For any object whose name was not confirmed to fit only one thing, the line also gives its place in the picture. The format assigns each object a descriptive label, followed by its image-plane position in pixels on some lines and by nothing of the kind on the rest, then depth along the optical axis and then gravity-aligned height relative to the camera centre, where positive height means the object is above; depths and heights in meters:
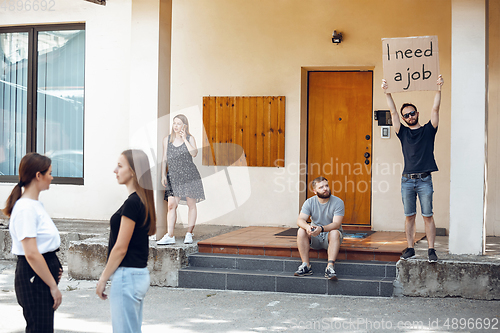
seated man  5.96 -0.70
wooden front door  8.48 +0.45
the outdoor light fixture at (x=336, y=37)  8.19 +1.95
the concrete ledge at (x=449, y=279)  5.54 -1.20
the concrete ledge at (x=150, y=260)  6.46 -1.21
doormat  7.48 -1.01
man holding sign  5.64 +0.04
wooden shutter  8.62 +0.54
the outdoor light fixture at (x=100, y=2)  8.19 +2.47
